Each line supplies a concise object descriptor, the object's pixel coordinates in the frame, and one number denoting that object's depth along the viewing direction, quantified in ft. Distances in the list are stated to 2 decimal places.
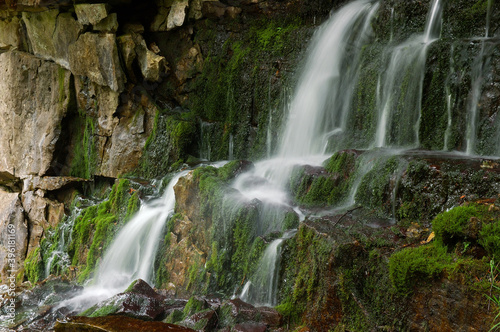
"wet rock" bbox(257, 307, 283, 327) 17.57
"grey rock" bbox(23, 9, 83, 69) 43.18
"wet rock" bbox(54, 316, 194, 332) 17.00
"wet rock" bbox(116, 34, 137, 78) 40.93
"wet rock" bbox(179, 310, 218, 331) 18.01
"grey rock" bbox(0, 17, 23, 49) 47.06
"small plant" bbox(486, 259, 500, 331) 12.35
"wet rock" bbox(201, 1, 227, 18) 41.01
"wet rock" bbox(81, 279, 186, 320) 20.42
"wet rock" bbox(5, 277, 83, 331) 23.90
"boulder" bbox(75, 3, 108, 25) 40.11
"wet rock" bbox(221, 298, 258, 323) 17.83
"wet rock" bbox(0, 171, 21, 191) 49.32
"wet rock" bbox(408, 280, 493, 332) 12.95
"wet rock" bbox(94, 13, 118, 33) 40.81
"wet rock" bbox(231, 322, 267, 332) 17.00
